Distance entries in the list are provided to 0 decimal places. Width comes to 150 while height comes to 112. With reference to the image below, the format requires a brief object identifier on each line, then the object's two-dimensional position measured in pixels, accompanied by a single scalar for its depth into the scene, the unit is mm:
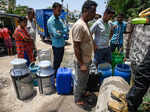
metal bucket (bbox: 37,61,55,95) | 2814
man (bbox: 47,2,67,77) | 3000
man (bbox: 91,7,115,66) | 2943
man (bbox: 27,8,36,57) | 3819
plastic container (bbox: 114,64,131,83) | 2689
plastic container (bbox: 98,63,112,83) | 2839
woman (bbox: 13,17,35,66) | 3228
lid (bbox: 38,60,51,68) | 2781
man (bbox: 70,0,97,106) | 1998
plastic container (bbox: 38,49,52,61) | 4066
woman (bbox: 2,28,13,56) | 5918
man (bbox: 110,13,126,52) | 4066
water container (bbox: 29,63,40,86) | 3285
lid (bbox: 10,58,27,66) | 2714
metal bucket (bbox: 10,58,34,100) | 2677
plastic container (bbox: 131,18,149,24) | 1539
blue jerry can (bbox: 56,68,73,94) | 2859
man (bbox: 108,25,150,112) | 1062
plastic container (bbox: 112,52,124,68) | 3473
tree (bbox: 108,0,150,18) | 9246
